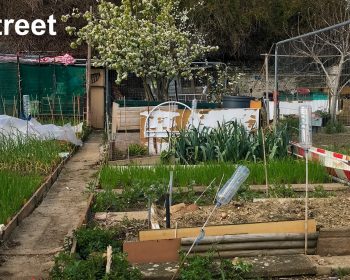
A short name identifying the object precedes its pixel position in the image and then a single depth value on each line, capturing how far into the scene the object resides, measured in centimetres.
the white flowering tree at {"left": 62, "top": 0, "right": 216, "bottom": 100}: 1511
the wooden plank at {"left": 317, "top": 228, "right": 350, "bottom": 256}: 472
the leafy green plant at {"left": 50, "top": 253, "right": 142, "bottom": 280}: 389
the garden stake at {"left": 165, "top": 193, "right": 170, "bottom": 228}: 507
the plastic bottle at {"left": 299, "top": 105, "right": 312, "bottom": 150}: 498
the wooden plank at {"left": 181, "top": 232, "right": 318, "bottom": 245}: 468
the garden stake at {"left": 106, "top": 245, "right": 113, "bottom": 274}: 383
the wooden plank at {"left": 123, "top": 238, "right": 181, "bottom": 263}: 459
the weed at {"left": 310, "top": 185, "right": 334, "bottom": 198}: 704
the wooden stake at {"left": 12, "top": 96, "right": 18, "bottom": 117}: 1540
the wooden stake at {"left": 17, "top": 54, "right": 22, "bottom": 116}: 1686
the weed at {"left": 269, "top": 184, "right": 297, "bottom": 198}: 702
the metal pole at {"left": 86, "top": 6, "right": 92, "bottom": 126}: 1680
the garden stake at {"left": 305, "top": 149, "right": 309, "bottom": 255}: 473
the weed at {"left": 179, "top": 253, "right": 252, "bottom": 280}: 402
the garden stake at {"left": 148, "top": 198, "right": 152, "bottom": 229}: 543
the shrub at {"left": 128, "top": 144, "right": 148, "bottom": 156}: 1117
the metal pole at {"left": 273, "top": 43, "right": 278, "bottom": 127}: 1130
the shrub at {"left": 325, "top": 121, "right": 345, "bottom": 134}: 1459
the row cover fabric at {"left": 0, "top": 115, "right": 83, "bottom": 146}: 1180
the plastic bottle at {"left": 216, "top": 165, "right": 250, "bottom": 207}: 424
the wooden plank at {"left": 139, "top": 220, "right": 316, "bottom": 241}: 479
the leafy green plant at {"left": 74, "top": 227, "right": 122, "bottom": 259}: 480
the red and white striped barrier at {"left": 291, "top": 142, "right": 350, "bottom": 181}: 787
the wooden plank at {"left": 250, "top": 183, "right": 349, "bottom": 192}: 754
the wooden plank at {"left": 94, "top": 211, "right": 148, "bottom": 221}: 611
